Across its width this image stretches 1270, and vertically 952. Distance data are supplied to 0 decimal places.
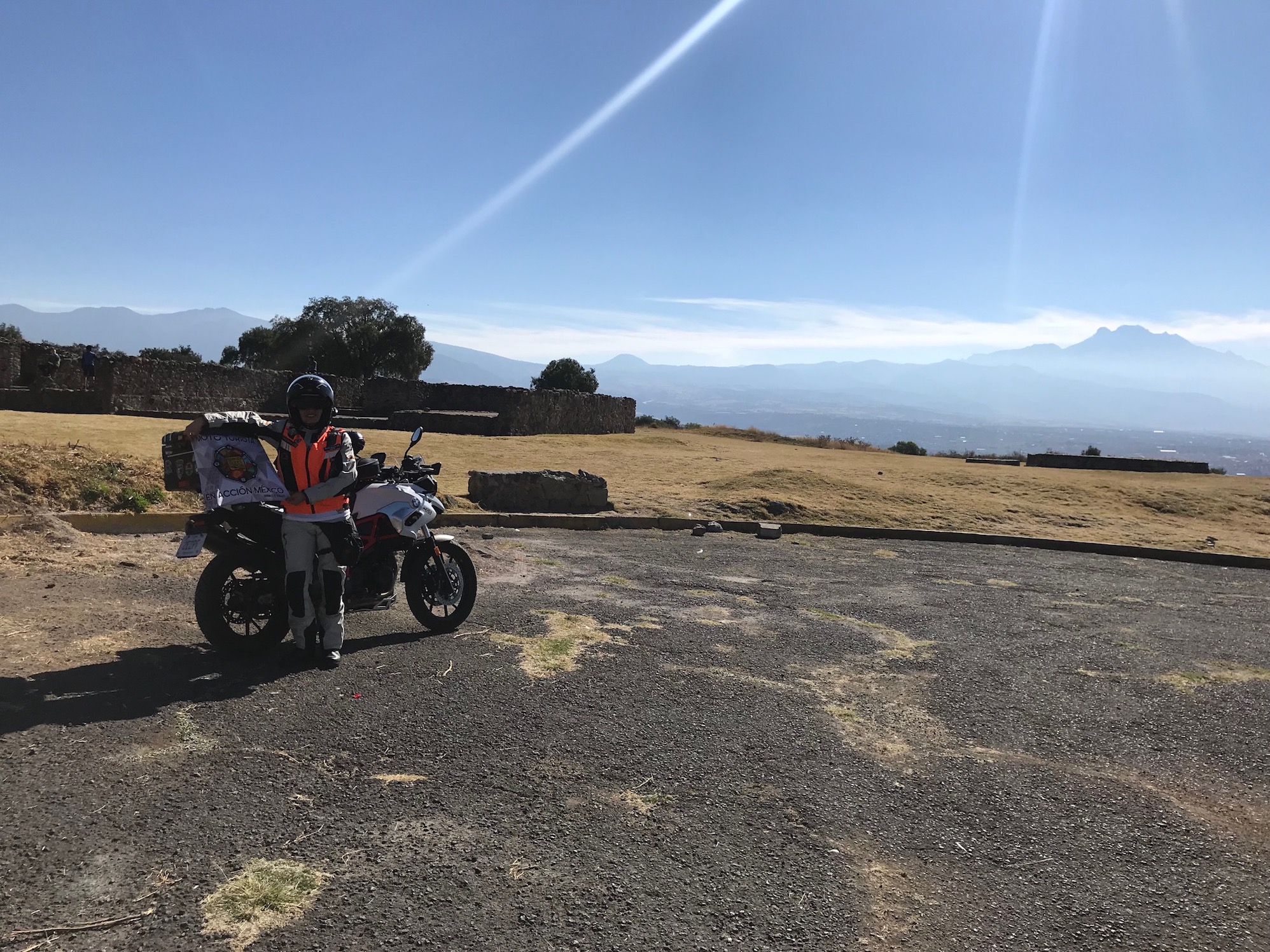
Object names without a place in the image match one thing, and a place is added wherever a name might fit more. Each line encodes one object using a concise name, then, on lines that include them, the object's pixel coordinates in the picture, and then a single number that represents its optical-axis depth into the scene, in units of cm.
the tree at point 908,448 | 4131
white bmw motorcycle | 499
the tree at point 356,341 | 5822
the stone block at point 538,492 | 1232
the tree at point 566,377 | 6034
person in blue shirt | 2319
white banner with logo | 484
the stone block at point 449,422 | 2492
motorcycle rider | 498
